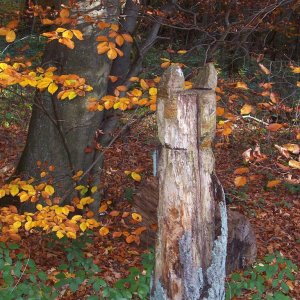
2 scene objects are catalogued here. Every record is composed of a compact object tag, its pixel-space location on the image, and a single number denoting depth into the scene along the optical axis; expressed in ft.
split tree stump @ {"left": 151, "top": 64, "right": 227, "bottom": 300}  9.41
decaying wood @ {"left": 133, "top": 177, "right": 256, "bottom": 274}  19.51
